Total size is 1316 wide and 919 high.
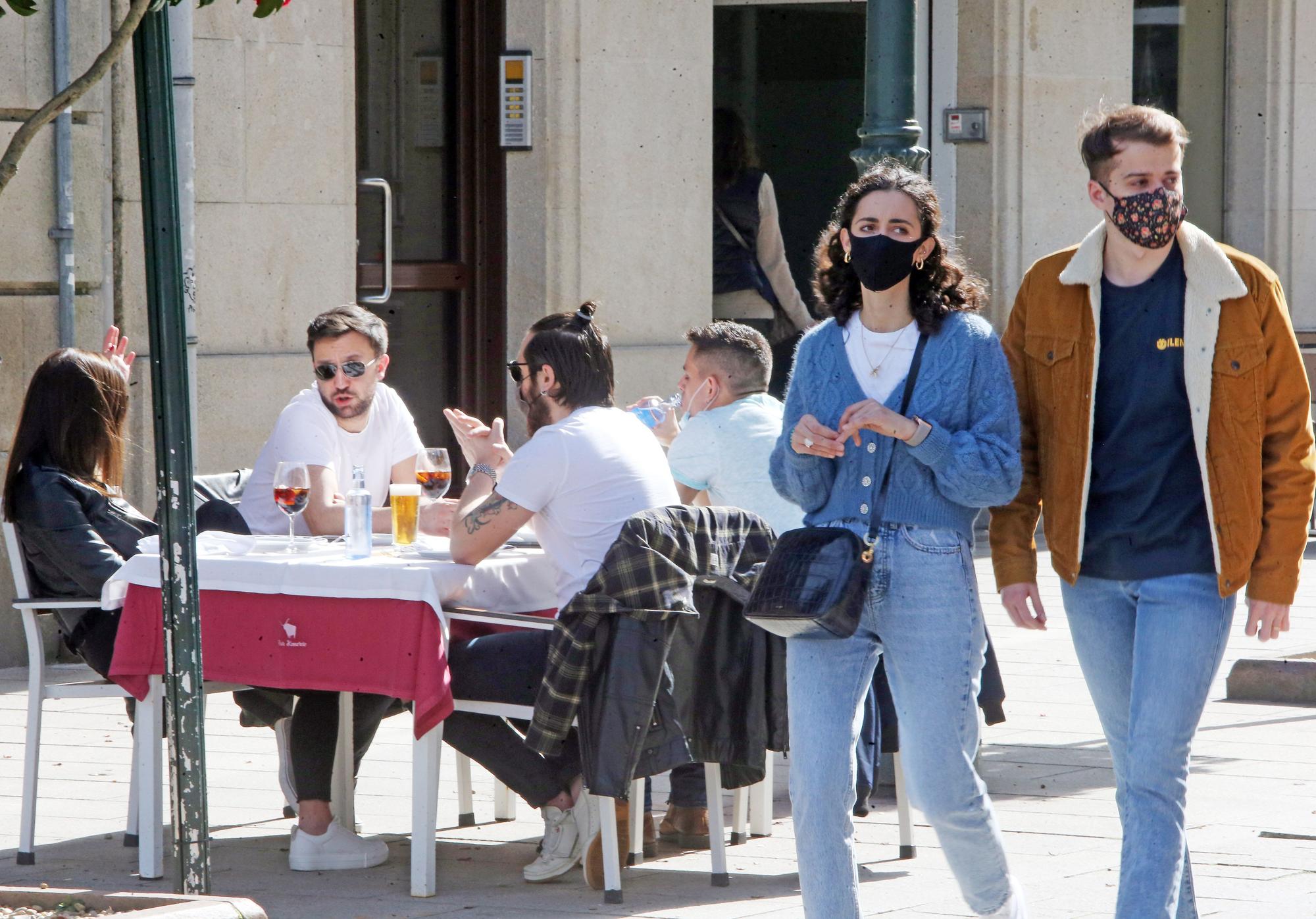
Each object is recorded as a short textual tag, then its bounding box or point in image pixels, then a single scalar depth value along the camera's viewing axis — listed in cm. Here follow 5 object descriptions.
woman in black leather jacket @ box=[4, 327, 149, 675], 1123
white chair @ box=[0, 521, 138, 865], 1100
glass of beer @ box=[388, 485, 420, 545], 1144
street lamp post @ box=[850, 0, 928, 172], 1231
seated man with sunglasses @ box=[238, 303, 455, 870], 1268
